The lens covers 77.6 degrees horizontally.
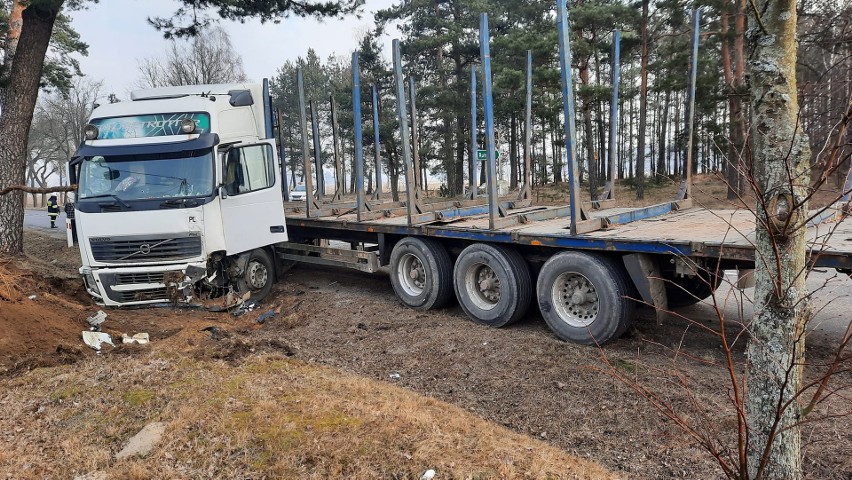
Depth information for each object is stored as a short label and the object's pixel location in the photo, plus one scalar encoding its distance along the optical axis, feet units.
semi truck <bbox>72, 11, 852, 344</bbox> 18.29
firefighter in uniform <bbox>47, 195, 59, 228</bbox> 68.95
